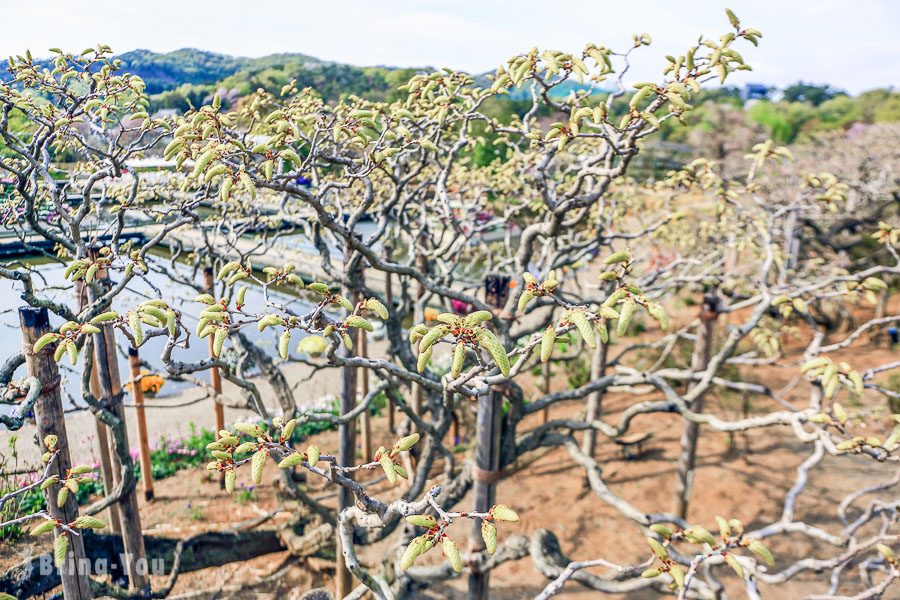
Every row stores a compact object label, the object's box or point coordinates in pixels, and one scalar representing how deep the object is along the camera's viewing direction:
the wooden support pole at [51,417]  2.48
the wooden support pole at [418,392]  5.62
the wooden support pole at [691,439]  4.82
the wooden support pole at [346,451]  3.91
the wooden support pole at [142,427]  4.67
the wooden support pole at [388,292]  5.71
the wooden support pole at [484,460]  3.58
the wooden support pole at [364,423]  6.04
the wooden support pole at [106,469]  4.04
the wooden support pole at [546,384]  6.85
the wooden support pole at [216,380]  4.99
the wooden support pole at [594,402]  5.77
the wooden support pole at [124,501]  3.36
